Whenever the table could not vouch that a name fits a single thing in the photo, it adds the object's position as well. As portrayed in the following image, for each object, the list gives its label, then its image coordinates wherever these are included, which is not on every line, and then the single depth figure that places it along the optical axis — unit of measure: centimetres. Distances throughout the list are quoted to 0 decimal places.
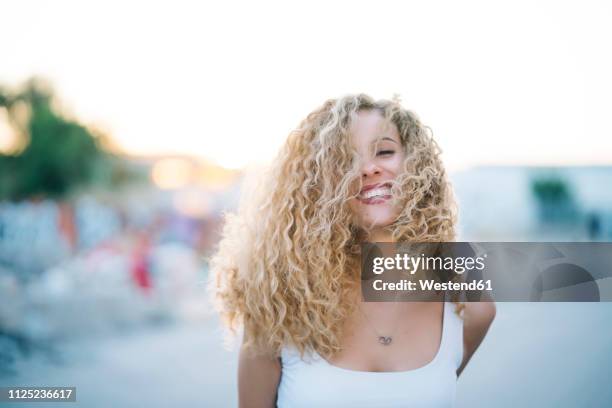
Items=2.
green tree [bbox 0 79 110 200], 2142
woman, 171
